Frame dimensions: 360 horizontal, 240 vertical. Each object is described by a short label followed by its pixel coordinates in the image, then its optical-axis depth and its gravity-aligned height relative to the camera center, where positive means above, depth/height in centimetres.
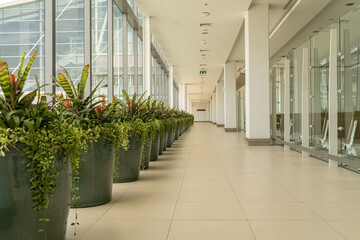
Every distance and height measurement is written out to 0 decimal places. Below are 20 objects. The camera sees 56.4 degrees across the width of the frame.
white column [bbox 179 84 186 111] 3066 +202
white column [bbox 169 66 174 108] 2100 +172
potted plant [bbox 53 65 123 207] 326 -26
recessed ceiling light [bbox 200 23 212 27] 1220 +338
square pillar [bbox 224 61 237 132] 1997 +84
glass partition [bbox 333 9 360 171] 538 +44
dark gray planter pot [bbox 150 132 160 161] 663 -60
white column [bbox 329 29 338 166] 594 +36
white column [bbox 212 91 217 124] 3996 +133
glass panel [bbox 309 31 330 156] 664 +56
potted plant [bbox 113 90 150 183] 444 -46
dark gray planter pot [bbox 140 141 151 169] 555 -68
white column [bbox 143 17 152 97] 1127 +208
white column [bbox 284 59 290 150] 915 +40
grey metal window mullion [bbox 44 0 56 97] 472 +105
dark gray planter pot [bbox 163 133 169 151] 871 -60
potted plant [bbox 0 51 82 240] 188 -27
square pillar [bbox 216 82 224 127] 2888 +114
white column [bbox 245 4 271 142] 1025 +125
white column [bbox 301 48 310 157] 765 +26
